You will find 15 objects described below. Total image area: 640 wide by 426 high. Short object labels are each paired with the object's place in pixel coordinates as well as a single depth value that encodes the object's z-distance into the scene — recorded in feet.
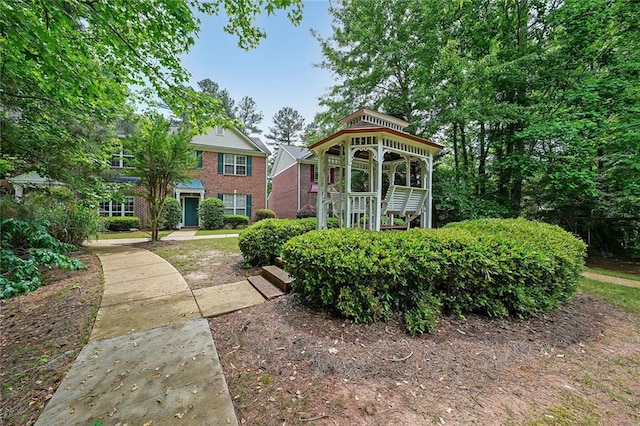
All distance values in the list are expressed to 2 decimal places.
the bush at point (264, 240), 17.17
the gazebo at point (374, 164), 17.01
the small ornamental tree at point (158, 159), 25.67
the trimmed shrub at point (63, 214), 19.78
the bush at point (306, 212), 51.83
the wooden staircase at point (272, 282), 12.55
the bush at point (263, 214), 53.30
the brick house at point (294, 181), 58.49
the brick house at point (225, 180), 48.12
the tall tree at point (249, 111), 111.14
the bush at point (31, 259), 6.98
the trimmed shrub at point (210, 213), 46.32
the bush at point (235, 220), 49.70
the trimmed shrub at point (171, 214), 43.79
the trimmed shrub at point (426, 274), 9.47
